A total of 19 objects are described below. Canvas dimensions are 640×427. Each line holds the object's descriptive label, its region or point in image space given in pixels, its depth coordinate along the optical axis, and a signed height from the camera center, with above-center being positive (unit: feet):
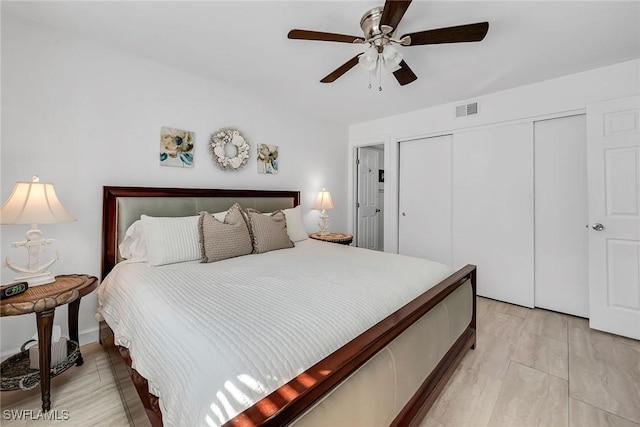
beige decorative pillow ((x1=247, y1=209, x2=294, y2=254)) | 7.84 -0.50
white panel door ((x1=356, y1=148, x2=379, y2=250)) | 15.25 +1.04
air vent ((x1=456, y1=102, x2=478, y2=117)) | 10.47 +4.21
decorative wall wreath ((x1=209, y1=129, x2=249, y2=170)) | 9.16 +2.38
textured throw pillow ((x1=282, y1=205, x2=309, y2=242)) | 9.68 -0.32
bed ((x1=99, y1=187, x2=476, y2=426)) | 2.60 -1.50
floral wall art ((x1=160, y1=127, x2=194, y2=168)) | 8.09 +2.11
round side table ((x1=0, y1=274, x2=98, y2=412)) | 4.49 -1.53
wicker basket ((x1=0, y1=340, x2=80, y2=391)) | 4.90 -2.97
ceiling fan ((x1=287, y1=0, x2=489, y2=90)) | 5.02 +3.52
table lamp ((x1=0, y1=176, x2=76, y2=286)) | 4.91 +0.01
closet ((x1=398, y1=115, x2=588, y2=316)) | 8.81 +0.34
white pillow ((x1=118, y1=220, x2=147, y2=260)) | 6.75 -0.71
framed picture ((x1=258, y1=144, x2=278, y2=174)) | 10.57 +2.29
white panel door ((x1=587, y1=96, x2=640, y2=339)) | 7.47 +0.06
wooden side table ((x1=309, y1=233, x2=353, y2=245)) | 11.28 -0.91
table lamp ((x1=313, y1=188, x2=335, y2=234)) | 12.09 +0.50
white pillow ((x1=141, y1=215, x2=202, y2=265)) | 6.37 -0.57
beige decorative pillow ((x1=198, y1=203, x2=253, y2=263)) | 6.77 -0.56
